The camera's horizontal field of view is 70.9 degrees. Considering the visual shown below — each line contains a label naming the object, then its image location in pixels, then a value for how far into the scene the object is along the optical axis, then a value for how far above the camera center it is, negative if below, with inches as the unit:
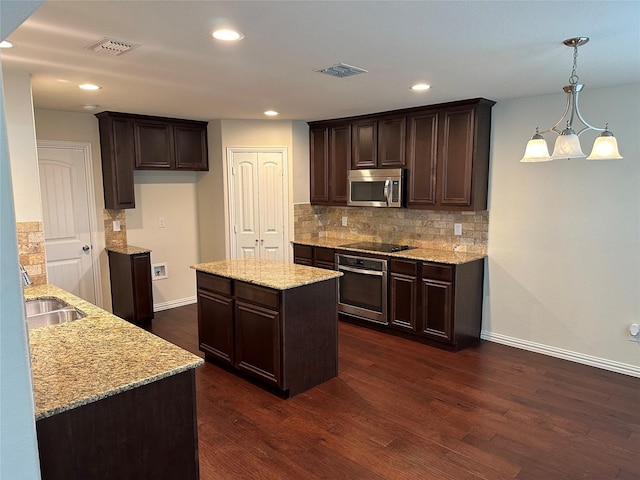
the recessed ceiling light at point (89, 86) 138.7 +33.8
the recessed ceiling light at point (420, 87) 140.6 +33.2
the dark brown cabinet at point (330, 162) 216.5 +14.5
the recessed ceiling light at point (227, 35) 89.9 +32.2
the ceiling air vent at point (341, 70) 117.6 +32.7
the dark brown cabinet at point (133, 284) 194.5 -40.1
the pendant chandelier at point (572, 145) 94.3 +9.3
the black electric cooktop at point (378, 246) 195.7 -25.3
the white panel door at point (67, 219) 189.0 -10.6
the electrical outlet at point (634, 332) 146.4 -46.9
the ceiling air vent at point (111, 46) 96.7 +32.5
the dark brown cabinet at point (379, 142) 193.5 +21.6
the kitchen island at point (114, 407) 63.8 -32.5
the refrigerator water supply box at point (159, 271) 223.5 -38.9
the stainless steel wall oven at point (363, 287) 189.3 -42.1
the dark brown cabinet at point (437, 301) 168.2 -43.2
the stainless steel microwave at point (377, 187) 192.9 +1.5
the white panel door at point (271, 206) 223.9 -7.0
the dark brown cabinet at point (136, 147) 196.9 +21.1
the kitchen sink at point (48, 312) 111.0 -29.7
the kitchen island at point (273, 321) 131.3 -39.9
